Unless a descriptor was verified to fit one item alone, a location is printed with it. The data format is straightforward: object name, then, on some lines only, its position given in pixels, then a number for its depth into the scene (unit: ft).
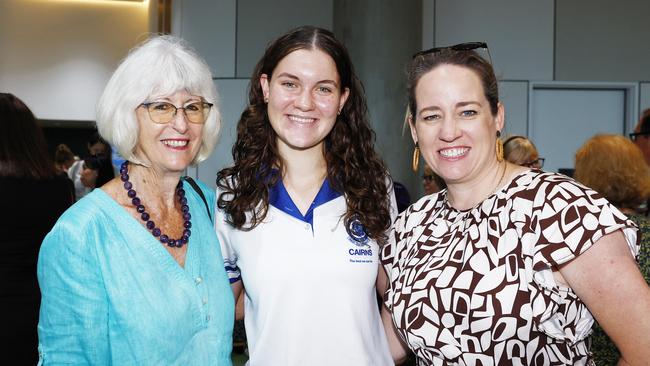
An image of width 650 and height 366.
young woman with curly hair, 6.41
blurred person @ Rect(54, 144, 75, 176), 24.57
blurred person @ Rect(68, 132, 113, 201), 20.83
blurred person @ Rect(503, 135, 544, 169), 12.59
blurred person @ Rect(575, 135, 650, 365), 9.22
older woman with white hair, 5.08
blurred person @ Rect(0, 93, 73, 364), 8.84
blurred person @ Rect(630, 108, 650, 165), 11.29
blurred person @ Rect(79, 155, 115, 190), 18.86
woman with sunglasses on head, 4.81
